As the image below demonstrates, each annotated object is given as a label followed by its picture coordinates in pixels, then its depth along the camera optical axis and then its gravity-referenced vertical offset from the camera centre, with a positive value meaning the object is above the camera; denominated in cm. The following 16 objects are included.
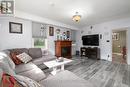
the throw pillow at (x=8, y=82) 48 -33
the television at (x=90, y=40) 387 +23
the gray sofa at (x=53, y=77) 89 -62
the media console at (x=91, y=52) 372 -57
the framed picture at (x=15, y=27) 240 +67
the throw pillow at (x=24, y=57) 205 -50
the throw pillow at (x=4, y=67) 85 -35
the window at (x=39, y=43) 311 +3
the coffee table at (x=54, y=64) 188 -68
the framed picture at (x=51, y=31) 350 +74
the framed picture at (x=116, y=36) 556 +68
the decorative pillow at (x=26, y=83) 57 -40
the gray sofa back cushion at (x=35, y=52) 253 -39
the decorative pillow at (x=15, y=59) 192 -50
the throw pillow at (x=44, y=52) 288 -43
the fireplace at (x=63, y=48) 357 -30
